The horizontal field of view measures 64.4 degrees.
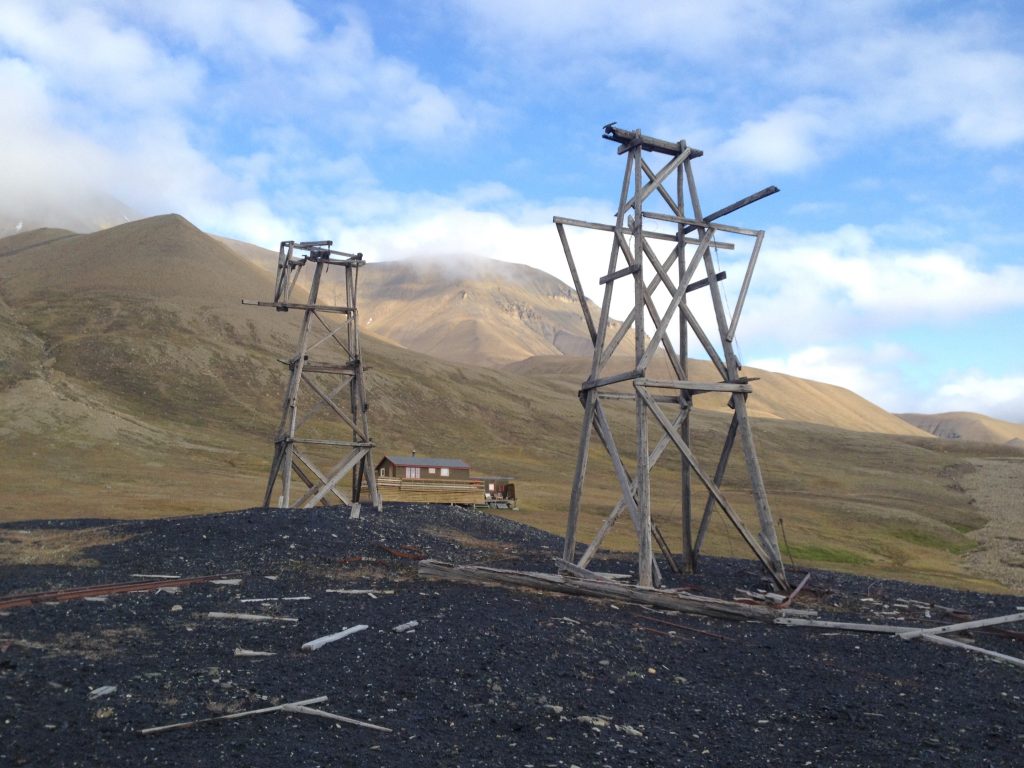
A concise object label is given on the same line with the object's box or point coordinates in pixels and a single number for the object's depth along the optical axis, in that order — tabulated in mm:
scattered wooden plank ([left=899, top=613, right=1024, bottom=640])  10992
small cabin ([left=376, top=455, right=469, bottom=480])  47312
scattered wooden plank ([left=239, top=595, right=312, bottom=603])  11087
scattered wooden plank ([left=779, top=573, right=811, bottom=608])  12734
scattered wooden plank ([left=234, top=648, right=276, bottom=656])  8383
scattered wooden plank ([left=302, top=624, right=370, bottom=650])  8766
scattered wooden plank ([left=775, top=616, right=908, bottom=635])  11156
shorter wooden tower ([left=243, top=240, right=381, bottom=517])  24109
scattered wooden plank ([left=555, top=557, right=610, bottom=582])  12992
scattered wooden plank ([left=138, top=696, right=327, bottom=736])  6234
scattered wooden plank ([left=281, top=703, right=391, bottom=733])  6660
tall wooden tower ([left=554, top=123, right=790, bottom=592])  13664
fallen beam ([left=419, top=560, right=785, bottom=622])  11672
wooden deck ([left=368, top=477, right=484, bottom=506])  37938
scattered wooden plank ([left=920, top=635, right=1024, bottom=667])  10023
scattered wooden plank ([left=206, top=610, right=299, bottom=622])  10031
